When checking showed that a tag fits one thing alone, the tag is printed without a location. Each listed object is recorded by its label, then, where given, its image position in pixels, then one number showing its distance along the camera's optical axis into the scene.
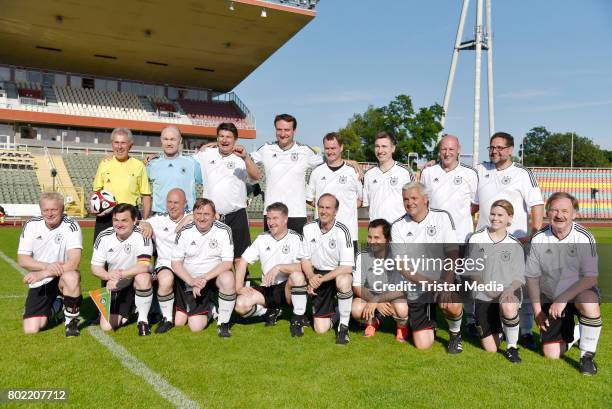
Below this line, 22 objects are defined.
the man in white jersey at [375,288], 4.81
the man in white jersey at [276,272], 5.07
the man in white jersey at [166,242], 5.10
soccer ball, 5.32
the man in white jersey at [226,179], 5.86
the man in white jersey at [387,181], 5.33
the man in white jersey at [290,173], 5.80
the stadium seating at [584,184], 32.78
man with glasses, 5.00
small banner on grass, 4.83
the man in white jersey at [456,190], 5.21
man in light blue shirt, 5.63
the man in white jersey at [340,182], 5.55
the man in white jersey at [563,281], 4.02
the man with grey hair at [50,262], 4.80
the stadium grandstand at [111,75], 25.12
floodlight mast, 30.94
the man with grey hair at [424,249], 4.57
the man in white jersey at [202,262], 5.02
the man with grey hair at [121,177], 5.43
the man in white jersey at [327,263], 4.86
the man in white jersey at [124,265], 4.98
